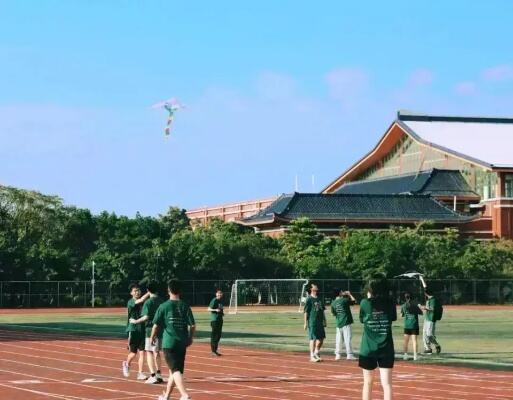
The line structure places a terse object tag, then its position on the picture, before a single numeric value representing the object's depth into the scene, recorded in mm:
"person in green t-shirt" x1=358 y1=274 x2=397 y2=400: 14344
